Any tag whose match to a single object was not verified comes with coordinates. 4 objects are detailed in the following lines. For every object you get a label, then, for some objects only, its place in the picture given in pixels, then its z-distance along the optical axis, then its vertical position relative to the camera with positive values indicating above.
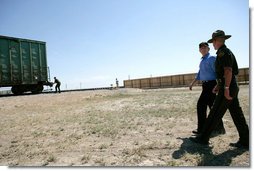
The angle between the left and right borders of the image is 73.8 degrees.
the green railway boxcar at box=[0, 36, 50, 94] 10.55 +1.51
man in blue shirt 2.88 -0.03
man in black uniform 2.35 -0.14
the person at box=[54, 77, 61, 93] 13.70 +0.29
